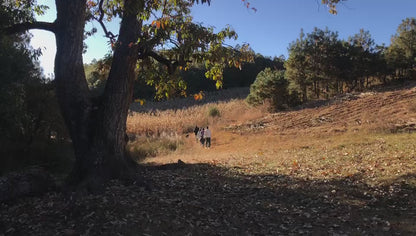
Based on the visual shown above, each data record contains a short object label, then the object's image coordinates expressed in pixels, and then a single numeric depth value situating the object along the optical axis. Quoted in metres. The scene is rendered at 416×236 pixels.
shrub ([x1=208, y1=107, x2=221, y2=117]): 29.61
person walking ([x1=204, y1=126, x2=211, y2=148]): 18.19
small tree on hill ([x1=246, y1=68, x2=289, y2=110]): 28.48
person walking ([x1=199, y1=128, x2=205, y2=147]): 18.55
